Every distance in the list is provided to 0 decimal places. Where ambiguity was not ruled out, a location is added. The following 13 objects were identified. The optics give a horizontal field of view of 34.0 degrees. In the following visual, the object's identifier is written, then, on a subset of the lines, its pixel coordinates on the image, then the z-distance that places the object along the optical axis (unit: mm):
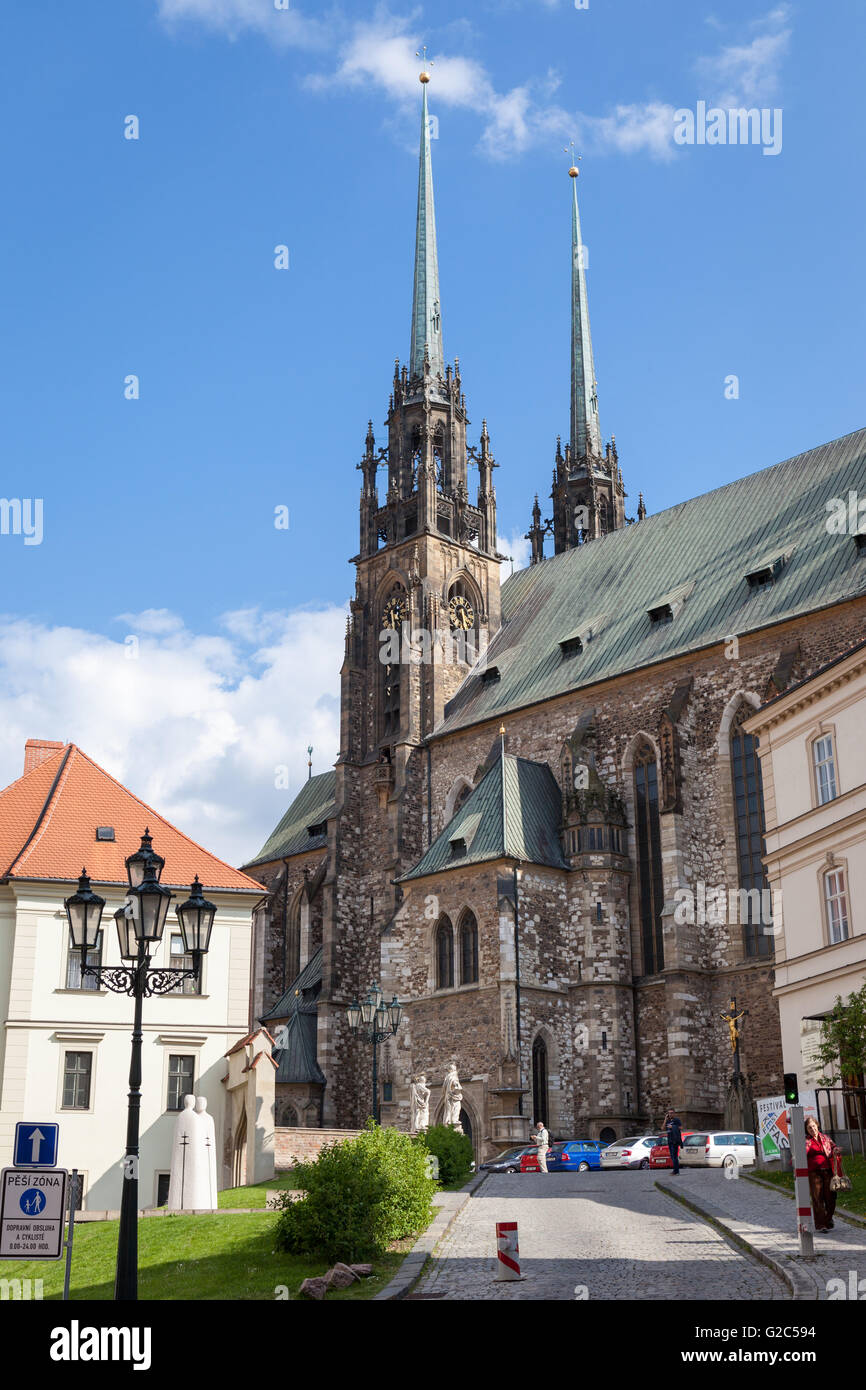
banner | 22188
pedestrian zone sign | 11203
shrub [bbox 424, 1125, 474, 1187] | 25188
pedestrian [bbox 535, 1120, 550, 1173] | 29281
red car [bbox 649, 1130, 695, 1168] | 28431
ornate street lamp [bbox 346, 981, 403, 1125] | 28531
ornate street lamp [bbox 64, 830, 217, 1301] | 12797
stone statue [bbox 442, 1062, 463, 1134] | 31594
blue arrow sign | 12102
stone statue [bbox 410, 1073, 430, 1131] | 30984
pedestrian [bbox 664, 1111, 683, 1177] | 25359
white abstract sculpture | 23297
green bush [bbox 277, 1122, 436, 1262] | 16000
